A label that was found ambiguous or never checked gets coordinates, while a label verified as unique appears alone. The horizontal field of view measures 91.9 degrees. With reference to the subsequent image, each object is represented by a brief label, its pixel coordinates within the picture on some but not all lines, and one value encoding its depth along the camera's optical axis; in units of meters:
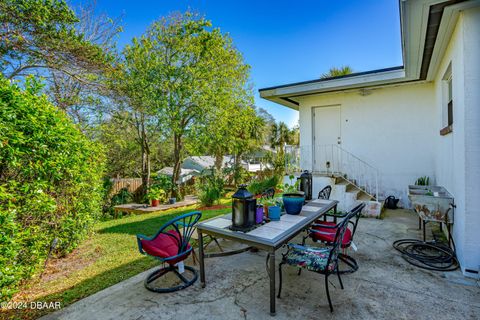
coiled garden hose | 3.02
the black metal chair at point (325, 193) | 4.32
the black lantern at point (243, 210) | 2.36
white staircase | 6.01
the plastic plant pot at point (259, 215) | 2.54
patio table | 2.04
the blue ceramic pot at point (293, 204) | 2.80
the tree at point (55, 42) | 4.28
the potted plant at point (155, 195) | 8.34
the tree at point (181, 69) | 9.38
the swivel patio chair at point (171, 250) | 2.55
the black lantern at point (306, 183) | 3.73
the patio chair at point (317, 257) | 2.22
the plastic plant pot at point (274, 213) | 2.66
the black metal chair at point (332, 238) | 2.87
